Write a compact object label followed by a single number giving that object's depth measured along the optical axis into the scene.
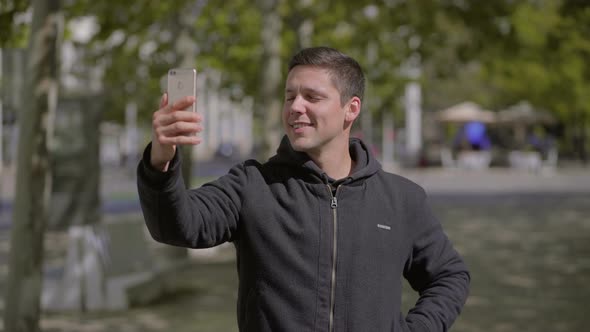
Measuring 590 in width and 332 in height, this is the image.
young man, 2.49
